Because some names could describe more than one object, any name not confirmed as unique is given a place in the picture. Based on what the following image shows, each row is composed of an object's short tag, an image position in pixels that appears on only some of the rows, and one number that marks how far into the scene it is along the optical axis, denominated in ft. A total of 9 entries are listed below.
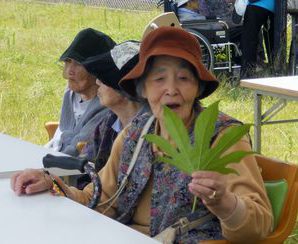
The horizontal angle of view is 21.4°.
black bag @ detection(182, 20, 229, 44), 26.71
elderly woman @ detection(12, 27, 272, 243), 7.34
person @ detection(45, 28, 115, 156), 11.76
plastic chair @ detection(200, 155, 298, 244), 7.80
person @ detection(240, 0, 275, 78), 26.21
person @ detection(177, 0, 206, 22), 27.40
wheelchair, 26.61
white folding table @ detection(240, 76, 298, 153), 13.88
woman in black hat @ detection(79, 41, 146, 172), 10.30
